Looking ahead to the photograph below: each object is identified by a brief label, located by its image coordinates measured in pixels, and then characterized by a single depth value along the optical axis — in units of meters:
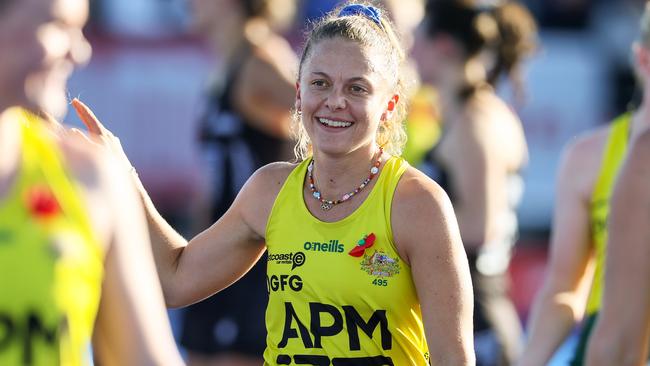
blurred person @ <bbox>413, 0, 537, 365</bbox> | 13.24
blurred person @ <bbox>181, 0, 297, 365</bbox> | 12.52
